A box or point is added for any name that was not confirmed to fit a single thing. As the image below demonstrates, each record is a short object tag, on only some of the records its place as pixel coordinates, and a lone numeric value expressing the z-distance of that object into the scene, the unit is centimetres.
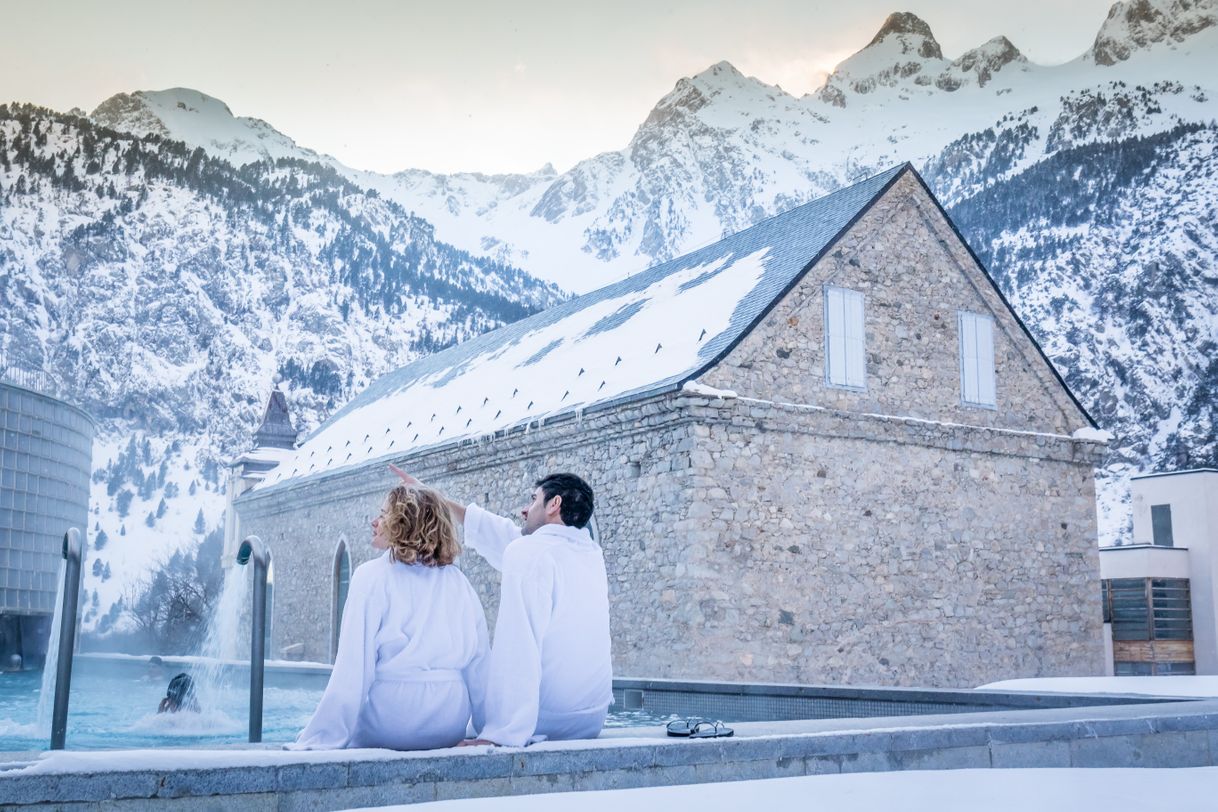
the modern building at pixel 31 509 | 3675
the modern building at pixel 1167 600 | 2478
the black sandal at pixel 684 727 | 539
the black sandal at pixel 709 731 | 539
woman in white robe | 493
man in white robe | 509
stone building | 1653
